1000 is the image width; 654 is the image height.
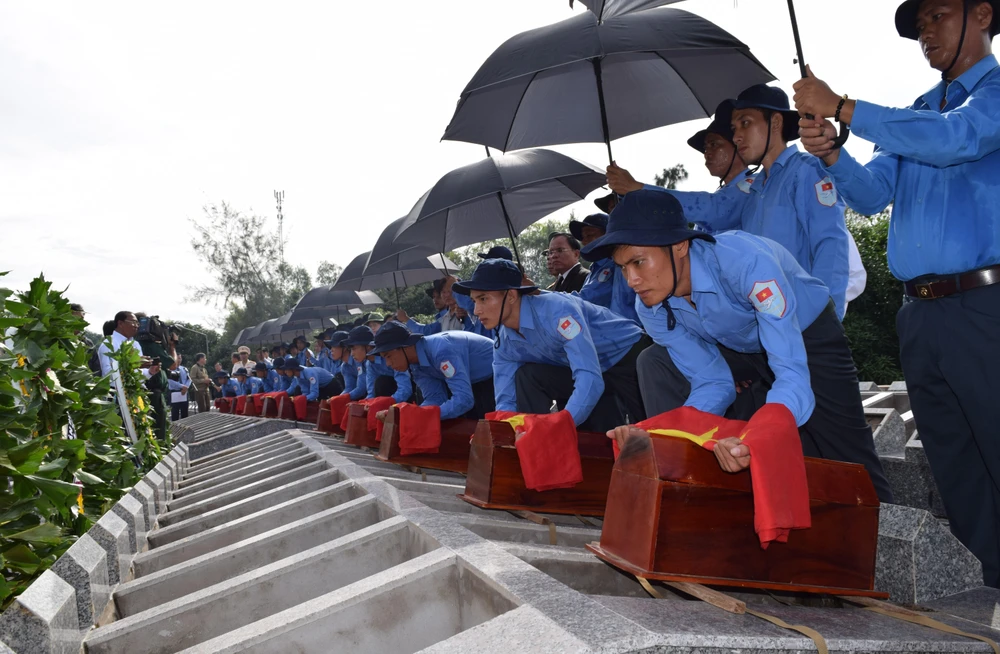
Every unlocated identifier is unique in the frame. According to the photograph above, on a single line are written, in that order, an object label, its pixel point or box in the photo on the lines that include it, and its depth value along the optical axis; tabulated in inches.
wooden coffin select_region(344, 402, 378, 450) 316.6
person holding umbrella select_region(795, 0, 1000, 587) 99.3
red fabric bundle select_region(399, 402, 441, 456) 236.1
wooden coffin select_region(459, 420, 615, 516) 160.4
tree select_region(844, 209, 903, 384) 394.3
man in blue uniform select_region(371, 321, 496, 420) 260.1
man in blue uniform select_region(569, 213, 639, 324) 220.7
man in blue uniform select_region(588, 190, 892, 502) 106.3
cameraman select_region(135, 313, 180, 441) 405.1
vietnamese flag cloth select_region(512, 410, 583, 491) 149.9
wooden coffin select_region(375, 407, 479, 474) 241.9
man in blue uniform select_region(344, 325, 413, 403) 350.6
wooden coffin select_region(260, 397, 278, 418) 587.8
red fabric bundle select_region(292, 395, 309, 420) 547.5
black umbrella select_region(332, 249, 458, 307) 401.0
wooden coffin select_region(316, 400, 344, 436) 411.8
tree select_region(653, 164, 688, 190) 965.2
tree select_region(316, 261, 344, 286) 1987.8
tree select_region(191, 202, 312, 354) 1729.8
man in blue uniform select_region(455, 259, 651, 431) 183.3
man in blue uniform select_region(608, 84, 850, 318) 136.6
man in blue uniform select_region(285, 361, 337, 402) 555.8
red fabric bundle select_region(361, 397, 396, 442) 297.1
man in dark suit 249.9
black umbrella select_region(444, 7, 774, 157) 210.1
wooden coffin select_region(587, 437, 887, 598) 96.9
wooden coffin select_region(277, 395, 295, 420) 556.1
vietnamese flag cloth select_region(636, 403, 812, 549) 91.8
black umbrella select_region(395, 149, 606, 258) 270.4
